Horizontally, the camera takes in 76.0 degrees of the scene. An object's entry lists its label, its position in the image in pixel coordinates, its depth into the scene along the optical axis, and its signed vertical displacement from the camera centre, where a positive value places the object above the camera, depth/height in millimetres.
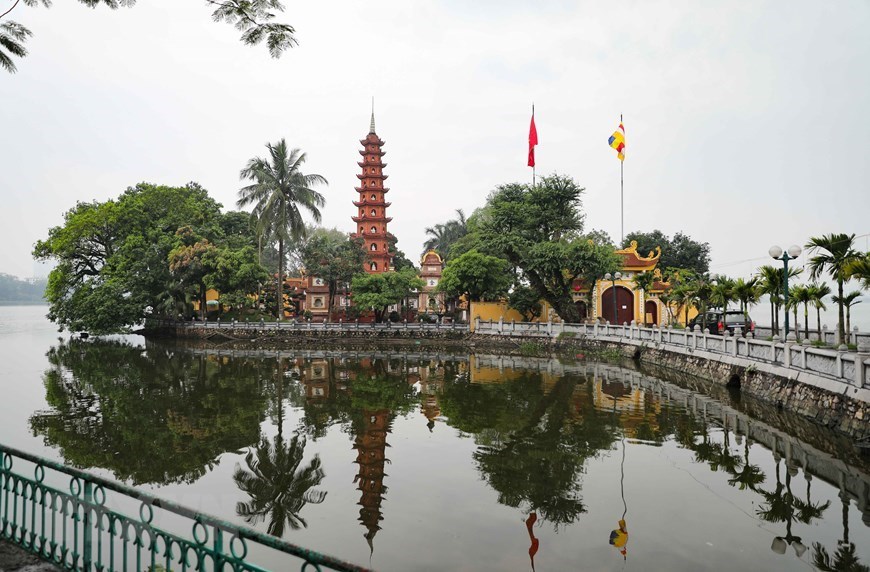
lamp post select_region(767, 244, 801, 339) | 14438 +1687
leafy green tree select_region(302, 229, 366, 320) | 40938 +3647
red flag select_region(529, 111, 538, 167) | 35312 +11165
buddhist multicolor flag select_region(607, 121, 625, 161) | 32350 +10088
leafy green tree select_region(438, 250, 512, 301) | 34912 +2333
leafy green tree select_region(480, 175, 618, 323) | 34125 +5376
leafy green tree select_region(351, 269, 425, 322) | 38062 +1585
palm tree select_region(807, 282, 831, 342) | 20969 +876
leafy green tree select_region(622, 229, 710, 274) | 53594 +6335
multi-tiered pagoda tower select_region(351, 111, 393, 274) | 46781 +8718
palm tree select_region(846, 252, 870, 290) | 12727 +1122
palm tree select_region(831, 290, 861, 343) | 17138 +593
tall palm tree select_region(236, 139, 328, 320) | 35875 +7579
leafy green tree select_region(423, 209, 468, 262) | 57906 +8230
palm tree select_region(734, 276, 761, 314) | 22625 +1064
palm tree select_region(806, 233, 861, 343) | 15500 +1715
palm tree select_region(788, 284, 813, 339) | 21281 +790
